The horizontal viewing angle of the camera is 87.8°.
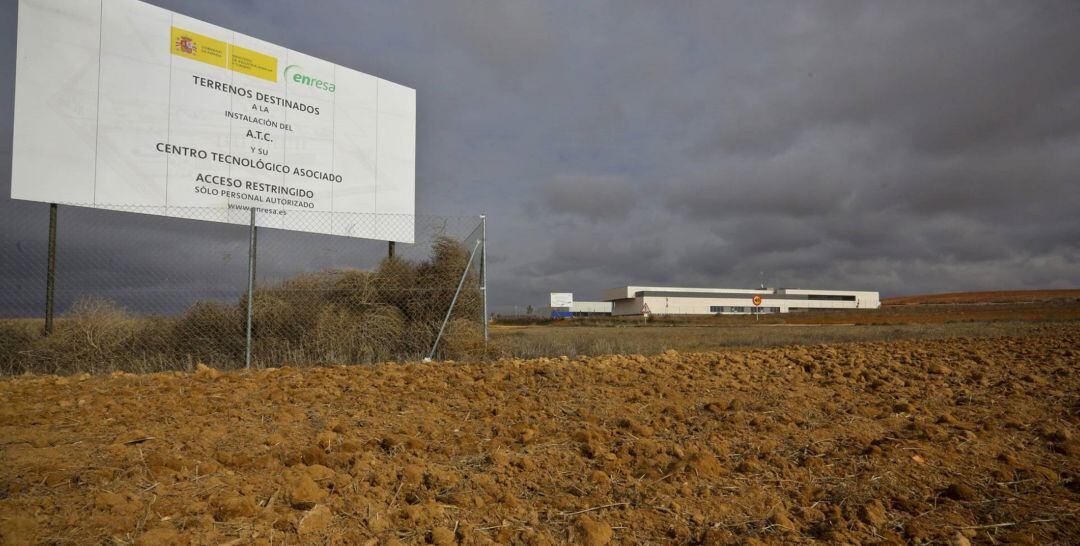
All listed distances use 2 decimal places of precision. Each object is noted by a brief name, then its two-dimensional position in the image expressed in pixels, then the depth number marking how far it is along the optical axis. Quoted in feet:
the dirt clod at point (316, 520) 7.93
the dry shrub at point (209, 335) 27.55
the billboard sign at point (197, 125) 26.61
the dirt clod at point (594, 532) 7.95
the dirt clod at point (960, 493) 9.51
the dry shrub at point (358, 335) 28.60
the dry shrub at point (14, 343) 24.79
